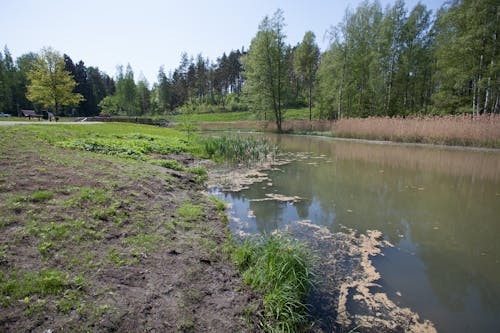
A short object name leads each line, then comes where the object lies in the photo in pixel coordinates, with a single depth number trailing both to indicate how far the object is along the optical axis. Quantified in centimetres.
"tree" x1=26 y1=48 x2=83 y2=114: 2942
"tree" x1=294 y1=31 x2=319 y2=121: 4022
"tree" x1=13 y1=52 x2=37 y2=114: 5014
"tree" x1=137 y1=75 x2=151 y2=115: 6538
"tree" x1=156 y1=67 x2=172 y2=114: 6719
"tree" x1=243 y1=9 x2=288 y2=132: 3142
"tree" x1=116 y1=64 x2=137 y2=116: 5425
